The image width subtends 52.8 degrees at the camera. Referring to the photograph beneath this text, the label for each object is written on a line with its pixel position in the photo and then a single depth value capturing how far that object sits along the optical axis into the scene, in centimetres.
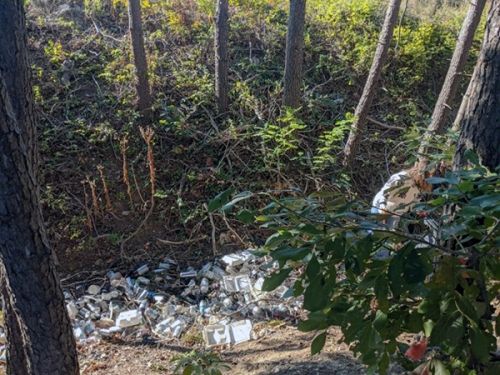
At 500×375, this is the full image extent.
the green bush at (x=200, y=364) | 281
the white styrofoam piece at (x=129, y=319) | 490
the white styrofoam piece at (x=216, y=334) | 454
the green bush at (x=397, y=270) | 125
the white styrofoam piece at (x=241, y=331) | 454
